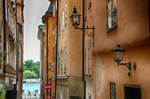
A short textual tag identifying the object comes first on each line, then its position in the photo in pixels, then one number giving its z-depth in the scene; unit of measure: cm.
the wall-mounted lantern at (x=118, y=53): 862
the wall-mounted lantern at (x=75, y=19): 1300
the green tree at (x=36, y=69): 15950
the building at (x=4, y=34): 1351
